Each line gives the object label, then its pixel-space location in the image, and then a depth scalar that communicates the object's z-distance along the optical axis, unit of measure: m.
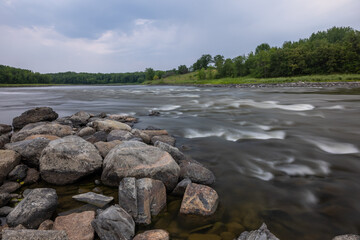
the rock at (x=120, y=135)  6.73
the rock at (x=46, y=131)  6.57
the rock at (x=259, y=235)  2.56
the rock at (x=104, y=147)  5.18
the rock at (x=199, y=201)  3.37
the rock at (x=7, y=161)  4.23
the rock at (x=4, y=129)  8.79
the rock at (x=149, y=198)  3.18
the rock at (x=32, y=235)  2.35
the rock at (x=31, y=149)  4.86
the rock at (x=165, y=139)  6.91
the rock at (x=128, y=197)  3.20
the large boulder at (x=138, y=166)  4.05
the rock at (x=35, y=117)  9.77
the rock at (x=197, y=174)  4.38
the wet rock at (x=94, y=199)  3.62
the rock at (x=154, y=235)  2.74
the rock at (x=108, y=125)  8.08
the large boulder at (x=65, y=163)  4.31
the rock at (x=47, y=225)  2.92
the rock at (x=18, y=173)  4.32
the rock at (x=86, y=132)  7.62
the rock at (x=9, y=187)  3.95
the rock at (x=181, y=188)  3.91
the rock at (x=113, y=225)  2.76
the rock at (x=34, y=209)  2.96
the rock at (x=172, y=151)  5.26
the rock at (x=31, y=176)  4.38
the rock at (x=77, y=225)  2.81
